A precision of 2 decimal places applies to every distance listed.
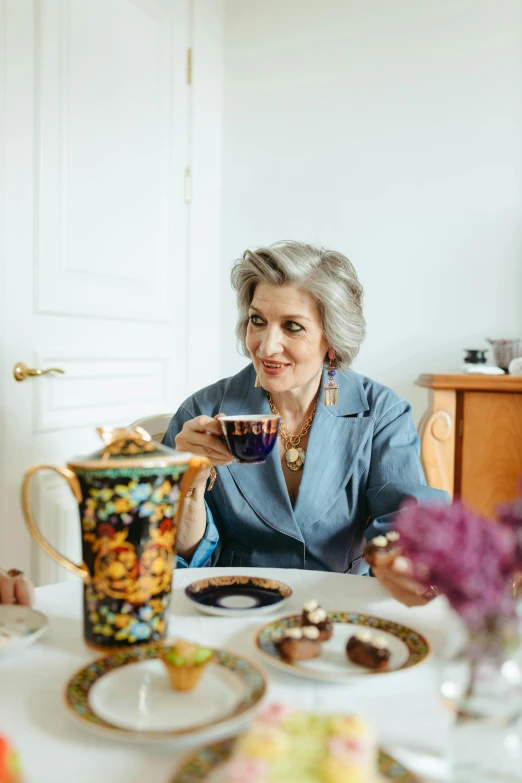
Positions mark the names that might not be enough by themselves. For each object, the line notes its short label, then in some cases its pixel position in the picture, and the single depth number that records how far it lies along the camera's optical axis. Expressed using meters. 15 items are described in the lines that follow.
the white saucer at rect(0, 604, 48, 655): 0.79
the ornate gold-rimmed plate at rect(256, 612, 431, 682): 0.74
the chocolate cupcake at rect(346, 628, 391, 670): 0.75
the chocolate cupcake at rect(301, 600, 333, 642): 0.81
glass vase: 0.54
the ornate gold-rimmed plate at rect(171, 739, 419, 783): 0.51
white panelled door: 1.94
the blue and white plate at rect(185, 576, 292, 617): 0.95
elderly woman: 1.51
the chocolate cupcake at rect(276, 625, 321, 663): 0.77
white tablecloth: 0.58
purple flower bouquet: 0.50
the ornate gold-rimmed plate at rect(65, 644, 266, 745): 0.59
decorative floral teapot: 0.73
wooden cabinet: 2.13
